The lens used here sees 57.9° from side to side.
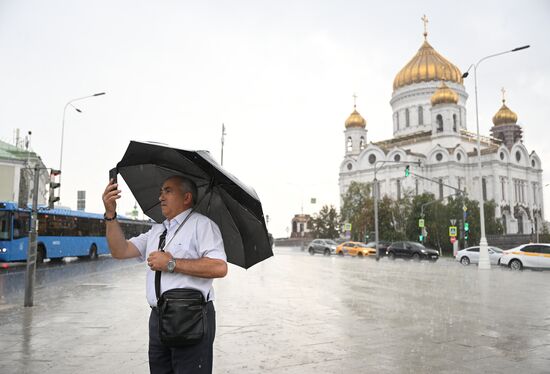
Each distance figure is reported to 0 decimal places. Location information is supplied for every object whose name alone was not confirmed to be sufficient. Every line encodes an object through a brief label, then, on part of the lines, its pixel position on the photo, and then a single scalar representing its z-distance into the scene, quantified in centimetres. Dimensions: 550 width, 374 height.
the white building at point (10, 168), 5256
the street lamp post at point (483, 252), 2539
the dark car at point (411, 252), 3589
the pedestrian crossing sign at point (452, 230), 3934
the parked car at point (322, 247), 4597
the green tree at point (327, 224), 6919
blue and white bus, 2188
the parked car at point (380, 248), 4168
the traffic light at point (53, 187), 1191
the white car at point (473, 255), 3284
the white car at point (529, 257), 2536
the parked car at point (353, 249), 4194
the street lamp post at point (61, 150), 3588
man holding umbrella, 303
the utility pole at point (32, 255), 1011
